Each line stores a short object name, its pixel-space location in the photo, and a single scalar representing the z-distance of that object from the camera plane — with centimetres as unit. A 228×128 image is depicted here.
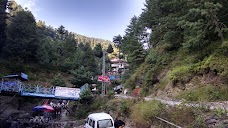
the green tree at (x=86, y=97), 2047
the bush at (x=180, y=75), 1295
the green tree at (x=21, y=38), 3486
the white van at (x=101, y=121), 1036
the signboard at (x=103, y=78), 2001
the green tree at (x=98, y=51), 6058
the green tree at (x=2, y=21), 3189
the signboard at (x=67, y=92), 2060
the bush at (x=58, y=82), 2933
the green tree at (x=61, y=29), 6933
